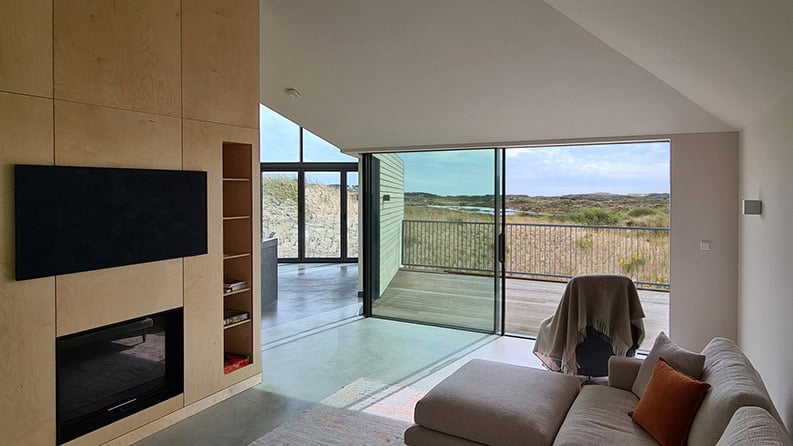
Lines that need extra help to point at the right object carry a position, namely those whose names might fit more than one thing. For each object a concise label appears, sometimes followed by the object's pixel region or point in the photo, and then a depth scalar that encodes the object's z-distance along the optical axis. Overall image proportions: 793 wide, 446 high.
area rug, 3.21
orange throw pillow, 2.23
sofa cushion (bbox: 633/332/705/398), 2.55
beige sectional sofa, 2.02
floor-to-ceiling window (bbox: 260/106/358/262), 10.59
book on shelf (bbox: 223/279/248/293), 4.02
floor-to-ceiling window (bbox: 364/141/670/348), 5.88
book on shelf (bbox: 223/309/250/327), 4.02
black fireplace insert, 2.86
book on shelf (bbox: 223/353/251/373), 3.98
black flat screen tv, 2.59
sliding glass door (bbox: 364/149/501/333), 5.82
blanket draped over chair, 3.66
